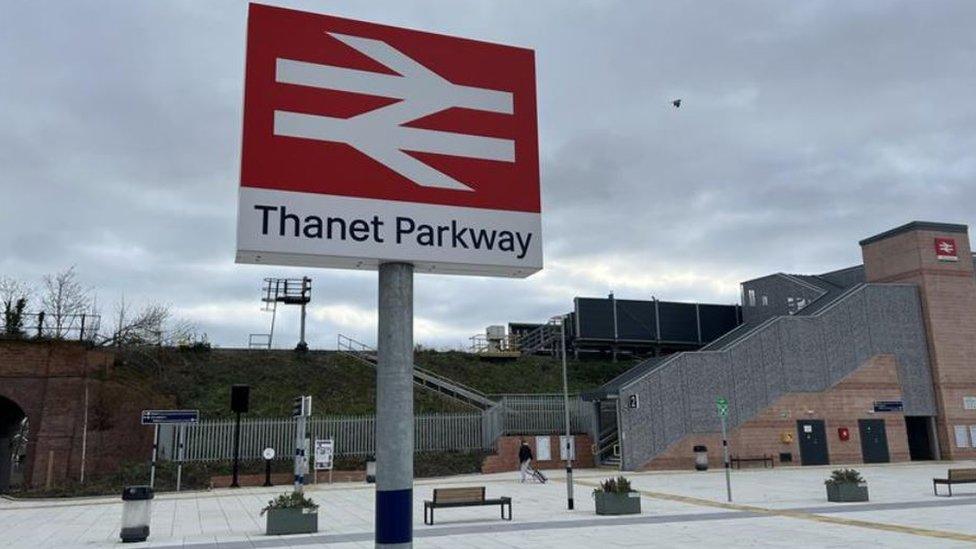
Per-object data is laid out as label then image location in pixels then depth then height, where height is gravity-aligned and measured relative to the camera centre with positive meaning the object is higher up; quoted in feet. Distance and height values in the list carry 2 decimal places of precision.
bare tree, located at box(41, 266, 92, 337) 108.88 +23.34
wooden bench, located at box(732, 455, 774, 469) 108.99 -4.25
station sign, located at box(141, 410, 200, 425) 83.30 +3.14
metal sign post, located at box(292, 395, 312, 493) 71.31 +1.75
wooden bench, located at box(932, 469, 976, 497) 66.03 -4.44
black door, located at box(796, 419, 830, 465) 113.91 -1.75
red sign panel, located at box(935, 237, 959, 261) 125.18 +30.15
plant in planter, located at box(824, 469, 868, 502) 64.13 -5.04
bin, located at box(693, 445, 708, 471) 106.01 -3.91
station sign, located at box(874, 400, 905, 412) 119.44 +3.70
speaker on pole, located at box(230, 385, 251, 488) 90.58 +5.19
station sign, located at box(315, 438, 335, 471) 94.48 -1.31
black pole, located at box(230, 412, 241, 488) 92.12 -1.00
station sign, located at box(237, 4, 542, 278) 18.95 +7.76
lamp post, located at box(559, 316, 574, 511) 63.08 -3.87
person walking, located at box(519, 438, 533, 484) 92.68 -2.70
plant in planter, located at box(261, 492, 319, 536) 51.19 -5.27
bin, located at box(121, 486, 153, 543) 48.78 -4.60
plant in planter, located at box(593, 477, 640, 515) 58.18 -5.14
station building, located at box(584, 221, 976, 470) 109.40 +7.76
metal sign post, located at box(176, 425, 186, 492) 89.97 -0.30
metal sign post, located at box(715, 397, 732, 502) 73.31 +2.51
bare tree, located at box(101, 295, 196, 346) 130.41 +20.68
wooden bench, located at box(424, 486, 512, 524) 55.62 -4.58
